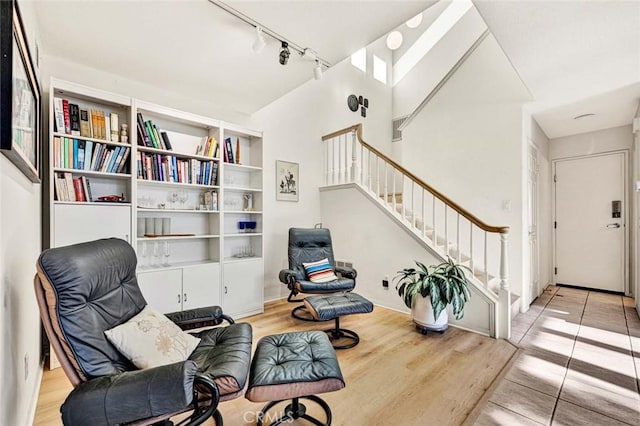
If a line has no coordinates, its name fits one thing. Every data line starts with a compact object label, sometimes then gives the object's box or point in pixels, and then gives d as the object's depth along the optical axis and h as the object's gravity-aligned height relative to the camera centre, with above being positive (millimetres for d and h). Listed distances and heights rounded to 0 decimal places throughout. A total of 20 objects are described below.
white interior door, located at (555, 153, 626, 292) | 4277 -86
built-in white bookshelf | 2420 +111
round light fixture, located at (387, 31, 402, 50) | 6133 +3727
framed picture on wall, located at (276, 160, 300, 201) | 4207 +519
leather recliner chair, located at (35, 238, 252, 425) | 1117 -640
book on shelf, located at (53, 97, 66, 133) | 2312 +814
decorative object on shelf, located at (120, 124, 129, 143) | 2658 +760
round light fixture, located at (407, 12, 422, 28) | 5883 +3948
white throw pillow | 1386 -634
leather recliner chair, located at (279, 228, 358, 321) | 3215 -635
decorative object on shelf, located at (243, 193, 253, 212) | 3750 +197
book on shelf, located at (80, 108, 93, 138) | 2451 +783
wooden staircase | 2867 -40
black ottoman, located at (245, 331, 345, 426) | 1389 -785
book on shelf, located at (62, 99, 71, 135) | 2367 +813
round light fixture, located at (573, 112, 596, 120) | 3695 +1295
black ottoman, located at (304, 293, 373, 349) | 2506 -813
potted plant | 2719 -747
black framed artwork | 1056 +523
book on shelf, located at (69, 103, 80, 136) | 2406 +812
